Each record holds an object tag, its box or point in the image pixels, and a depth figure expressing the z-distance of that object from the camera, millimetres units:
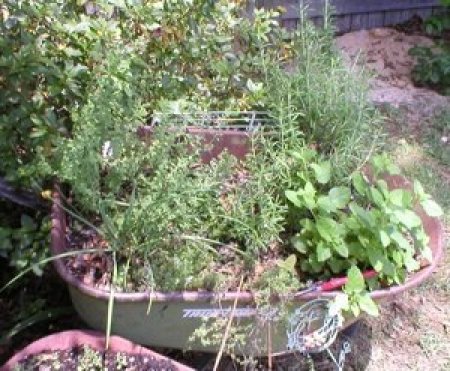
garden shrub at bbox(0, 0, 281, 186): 2135
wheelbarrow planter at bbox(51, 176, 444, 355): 1831
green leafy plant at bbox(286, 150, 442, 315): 1947
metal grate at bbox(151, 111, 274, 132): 2217
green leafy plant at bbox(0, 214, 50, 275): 2143
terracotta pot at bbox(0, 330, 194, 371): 1896
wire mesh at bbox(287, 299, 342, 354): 1900
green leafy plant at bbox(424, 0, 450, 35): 4676
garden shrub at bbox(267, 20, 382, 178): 2238
